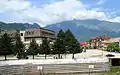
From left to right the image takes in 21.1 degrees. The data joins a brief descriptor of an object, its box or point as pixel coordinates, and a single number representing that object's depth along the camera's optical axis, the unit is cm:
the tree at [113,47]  12946
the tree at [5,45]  7444
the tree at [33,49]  8038
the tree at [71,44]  8600
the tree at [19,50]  7460
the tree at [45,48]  7962
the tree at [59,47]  7806
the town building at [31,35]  11506
